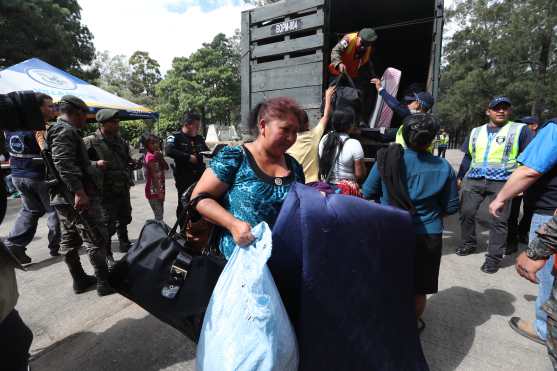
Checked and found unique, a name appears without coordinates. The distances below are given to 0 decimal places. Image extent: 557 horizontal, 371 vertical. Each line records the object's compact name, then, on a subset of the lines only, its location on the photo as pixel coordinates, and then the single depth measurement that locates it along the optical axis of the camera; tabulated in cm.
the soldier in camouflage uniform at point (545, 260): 140
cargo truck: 360
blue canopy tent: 728
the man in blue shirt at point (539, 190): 192
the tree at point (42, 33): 1358
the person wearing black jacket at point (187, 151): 410
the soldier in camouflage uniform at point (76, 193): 258
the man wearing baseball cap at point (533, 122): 568
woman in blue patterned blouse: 153
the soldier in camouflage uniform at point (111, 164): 339
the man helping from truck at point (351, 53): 362
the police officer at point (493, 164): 343
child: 436
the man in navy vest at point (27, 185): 346
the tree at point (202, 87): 3378
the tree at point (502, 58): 2070
